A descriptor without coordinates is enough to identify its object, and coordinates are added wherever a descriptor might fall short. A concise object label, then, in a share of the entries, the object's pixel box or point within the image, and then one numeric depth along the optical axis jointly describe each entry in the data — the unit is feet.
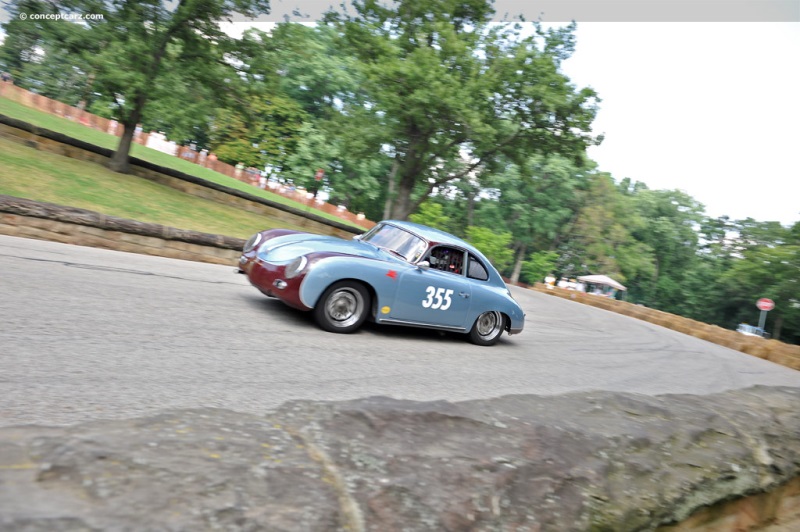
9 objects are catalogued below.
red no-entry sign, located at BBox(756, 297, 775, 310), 110.11
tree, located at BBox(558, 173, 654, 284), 194.08
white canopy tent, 179.01
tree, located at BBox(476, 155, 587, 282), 182.39
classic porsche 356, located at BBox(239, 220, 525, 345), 22.68
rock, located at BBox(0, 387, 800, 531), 5.58
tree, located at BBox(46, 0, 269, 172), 67.36
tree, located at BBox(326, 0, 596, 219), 79.87
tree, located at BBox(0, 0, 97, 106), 66.95
